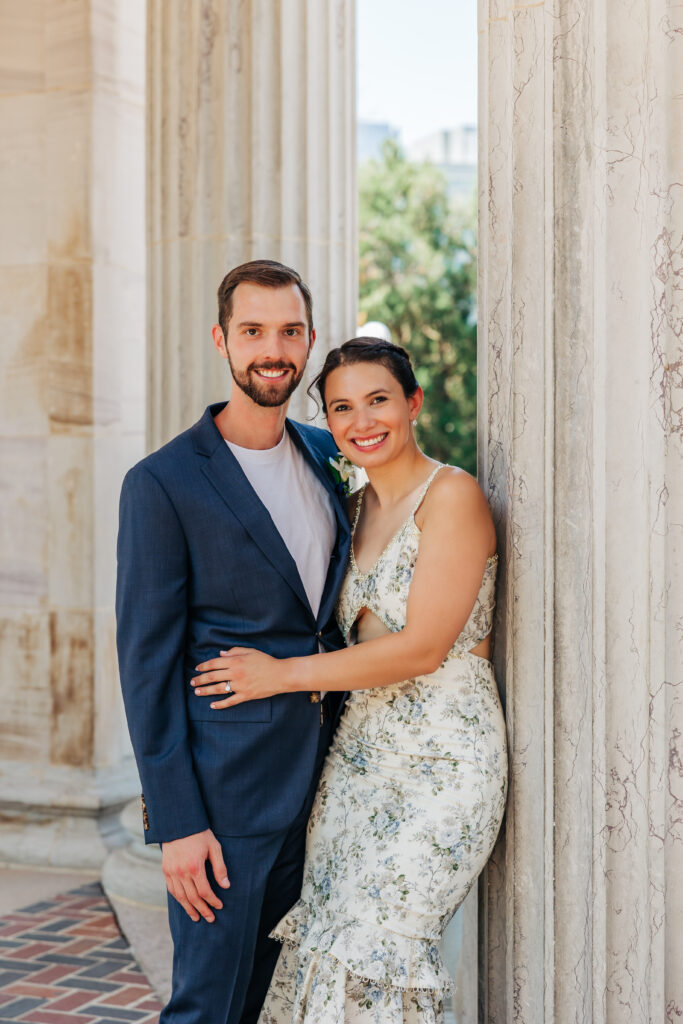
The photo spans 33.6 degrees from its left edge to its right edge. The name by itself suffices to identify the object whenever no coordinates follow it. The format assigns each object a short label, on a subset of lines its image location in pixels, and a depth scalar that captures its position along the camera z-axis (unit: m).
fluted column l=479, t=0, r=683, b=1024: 2.16
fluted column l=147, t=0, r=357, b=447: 4.43
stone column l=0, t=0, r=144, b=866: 5.91
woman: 2.52
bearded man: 2.67
